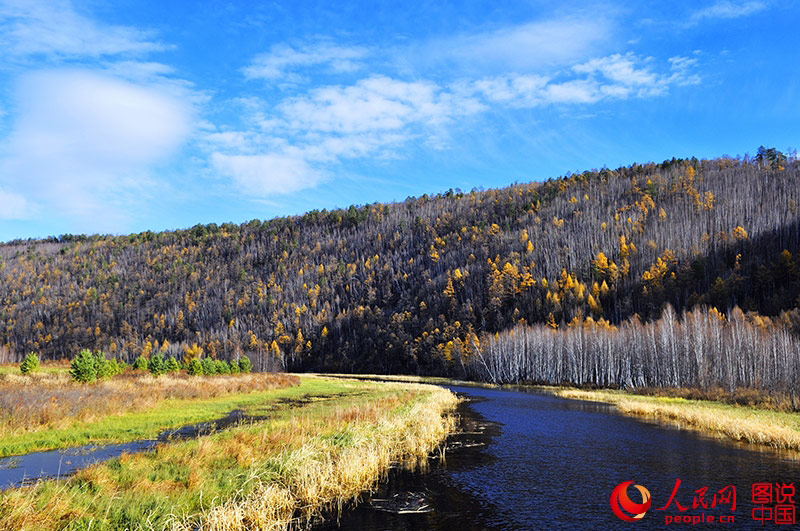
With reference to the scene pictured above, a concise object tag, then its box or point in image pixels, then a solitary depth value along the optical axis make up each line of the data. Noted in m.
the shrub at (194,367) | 63.32
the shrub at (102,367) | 45.91
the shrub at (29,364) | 53.68
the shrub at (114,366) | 49.67
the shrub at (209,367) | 65.69
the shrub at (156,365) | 57.28
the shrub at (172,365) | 64.64
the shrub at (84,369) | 41.94
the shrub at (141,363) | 62.99
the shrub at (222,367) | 70.44
